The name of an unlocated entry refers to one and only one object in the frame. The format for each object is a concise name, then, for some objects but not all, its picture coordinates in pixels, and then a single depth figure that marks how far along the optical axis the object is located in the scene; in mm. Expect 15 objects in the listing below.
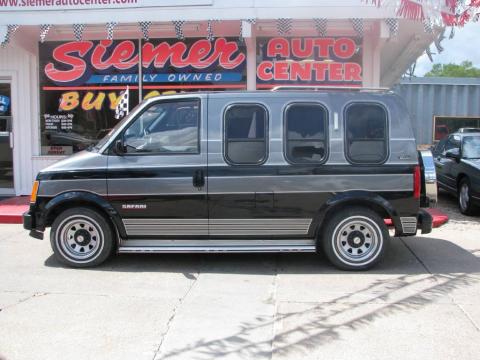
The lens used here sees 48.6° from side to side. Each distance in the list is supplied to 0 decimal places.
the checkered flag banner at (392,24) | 8922
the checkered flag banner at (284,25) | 9070
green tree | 66000
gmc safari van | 5938
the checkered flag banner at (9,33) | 9398
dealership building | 9219
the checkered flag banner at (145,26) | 9320
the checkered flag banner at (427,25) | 8875
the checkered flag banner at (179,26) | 9258
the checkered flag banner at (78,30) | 9367
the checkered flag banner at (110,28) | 9250
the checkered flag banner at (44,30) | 9320
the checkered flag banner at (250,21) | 9099
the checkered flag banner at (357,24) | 8977
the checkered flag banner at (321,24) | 9023
